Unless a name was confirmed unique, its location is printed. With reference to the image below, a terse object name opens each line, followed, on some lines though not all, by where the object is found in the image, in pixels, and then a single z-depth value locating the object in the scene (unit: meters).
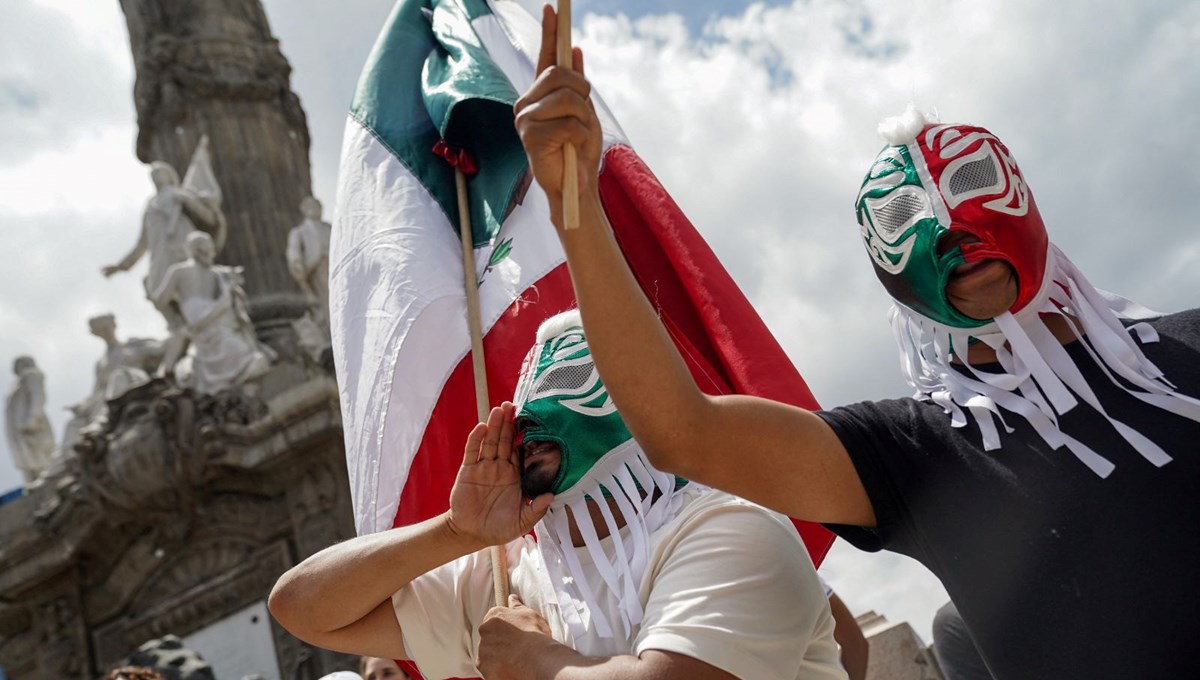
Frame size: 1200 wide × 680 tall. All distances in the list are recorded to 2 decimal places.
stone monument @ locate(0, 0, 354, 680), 11.27
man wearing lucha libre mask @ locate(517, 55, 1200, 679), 1.60
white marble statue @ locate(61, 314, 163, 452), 14.04
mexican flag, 3.08
